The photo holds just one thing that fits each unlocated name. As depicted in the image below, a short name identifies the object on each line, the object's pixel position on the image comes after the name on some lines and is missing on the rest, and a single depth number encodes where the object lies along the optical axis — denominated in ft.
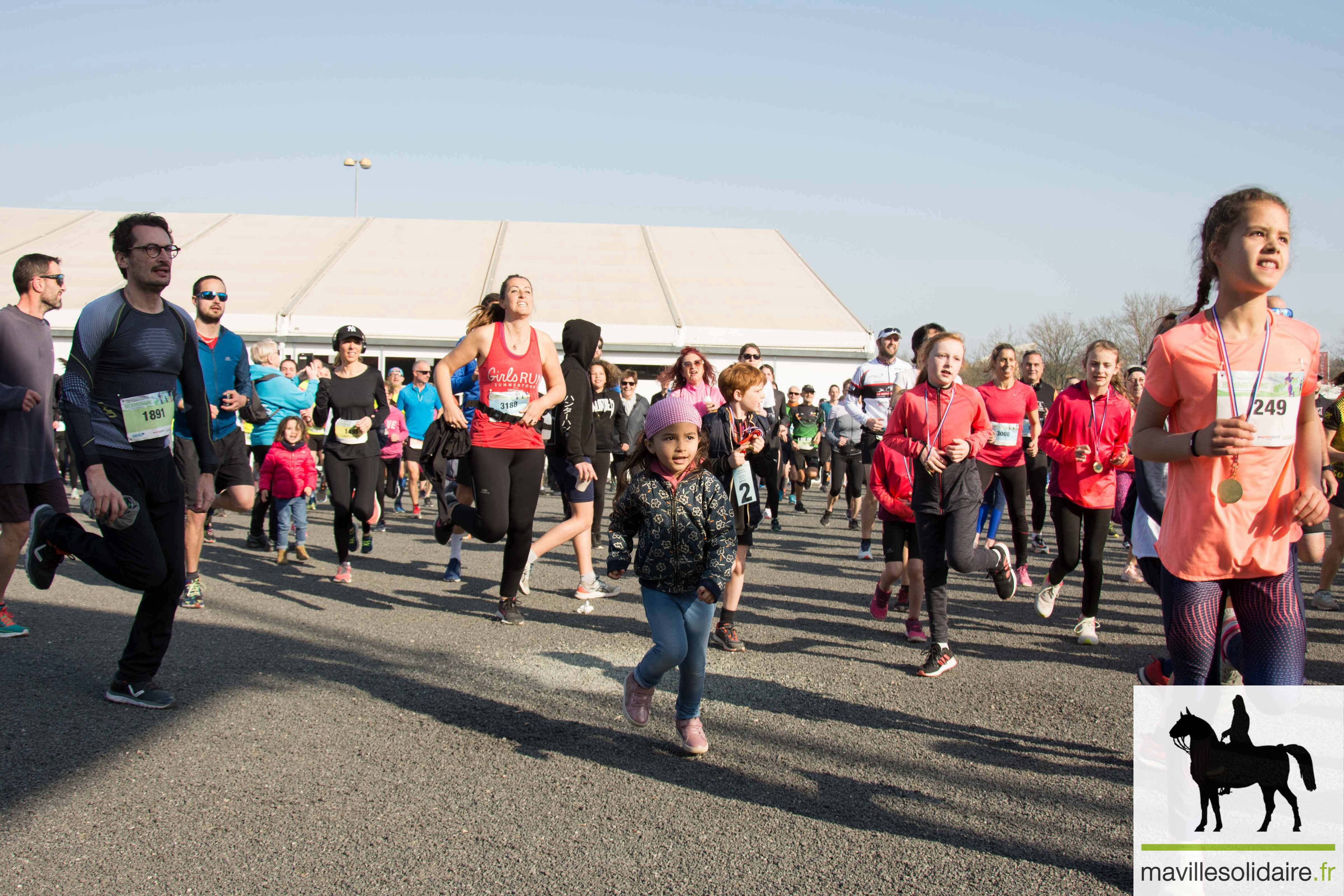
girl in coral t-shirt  9.60
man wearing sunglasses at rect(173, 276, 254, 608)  21.71
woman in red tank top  21.08
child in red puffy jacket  30.99
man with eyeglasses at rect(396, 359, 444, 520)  44.57
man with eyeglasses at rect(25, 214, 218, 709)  14.33
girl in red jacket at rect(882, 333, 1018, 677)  18.15
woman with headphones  27.14
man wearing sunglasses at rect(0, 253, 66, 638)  18.40
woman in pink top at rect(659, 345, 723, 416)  21.70
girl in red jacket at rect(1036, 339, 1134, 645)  21.18
